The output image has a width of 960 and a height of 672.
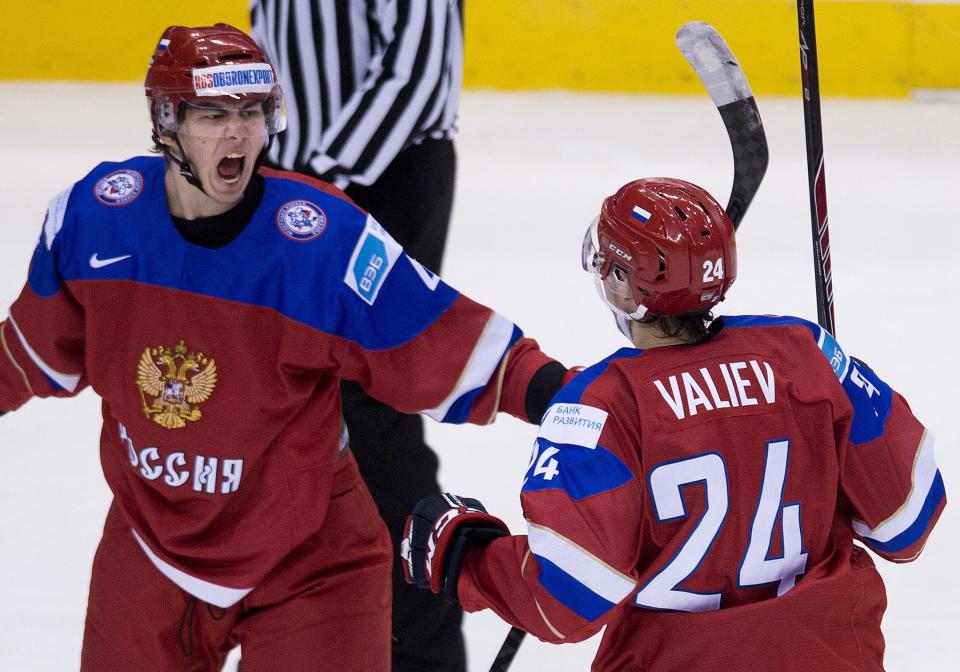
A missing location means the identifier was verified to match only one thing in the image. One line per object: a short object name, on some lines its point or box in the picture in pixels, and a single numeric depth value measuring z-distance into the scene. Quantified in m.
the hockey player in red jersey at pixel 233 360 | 14.84
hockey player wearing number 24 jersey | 14.45
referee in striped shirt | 15.82
